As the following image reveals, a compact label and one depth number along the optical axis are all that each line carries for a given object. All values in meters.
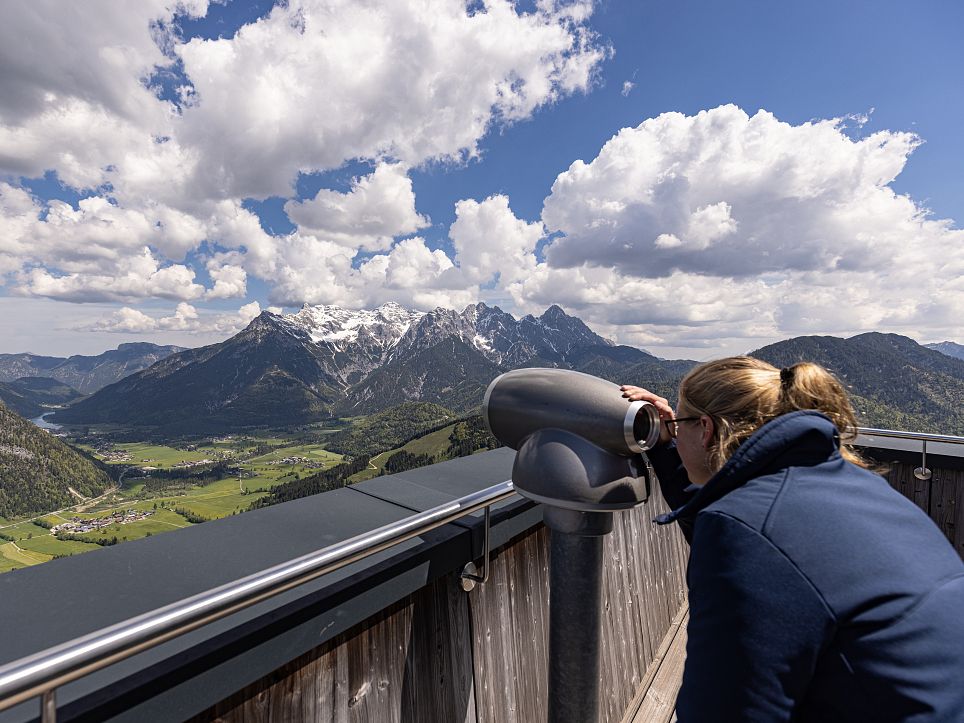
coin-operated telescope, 1.56
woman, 0.83
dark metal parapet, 0.71
